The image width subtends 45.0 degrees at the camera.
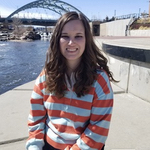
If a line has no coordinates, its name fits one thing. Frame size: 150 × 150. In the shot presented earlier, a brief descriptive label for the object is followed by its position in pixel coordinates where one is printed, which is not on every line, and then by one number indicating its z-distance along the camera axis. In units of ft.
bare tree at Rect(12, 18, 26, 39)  232.69
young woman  4.10
